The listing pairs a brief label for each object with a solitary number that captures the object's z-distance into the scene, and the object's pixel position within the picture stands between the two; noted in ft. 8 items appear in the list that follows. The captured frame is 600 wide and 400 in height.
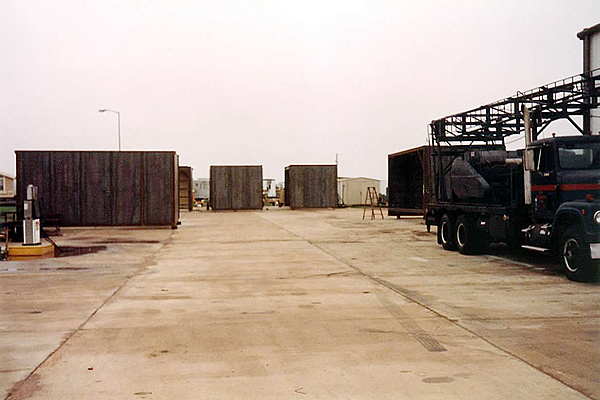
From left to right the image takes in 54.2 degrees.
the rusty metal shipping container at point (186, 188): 161.99
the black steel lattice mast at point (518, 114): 52.47
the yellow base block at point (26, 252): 47.83
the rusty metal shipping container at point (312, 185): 158.61
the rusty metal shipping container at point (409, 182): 90.12
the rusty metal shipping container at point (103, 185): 80.94
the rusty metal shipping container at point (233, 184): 157.28
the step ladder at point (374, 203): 186.14
